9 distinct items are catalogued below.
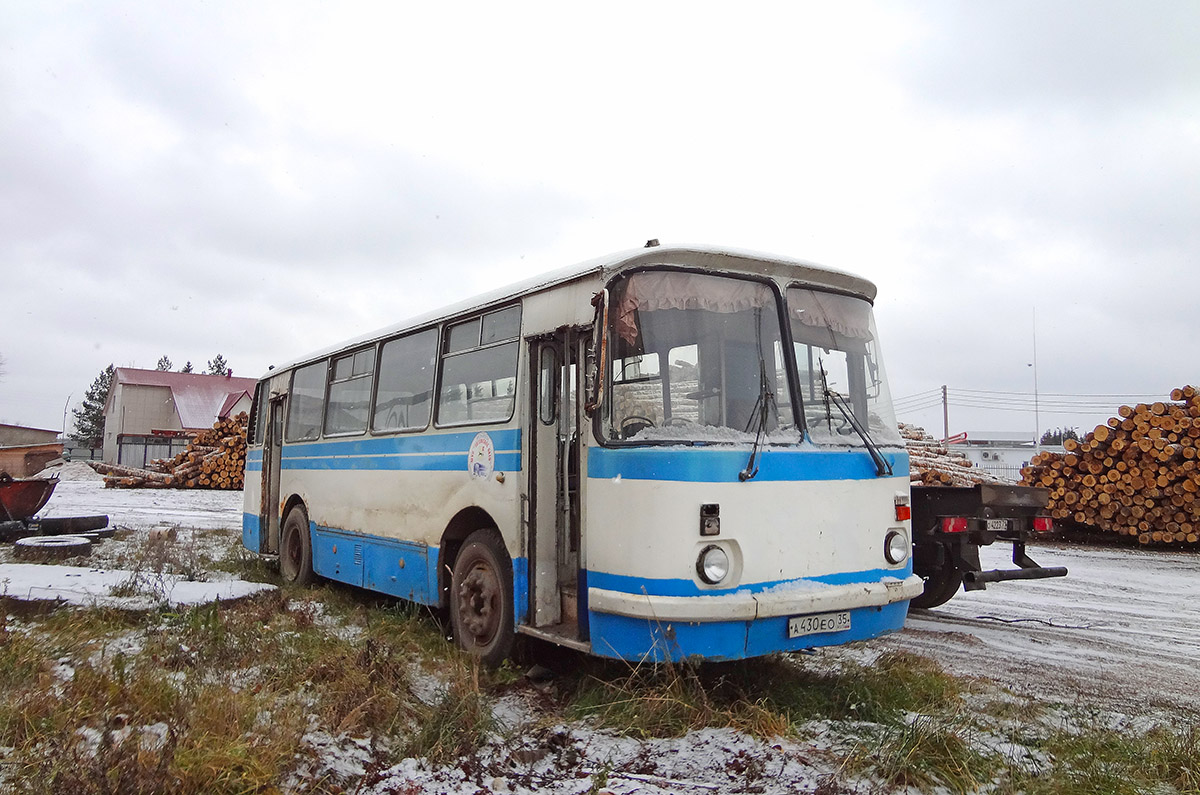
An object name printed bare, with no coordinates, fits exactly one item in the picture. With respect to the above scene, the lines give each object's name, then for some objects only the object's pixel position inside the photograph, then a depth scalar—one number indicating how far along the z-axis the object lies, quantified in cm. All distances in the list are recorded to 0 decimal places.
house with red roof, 5738
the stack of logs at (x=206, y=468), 3145
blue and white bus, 504
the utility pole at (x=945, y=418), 4853
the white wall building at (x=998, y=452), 4812
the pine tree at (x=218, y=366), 11012
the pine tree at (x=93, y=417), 7475
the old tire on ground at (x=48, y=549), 1164
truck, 769
